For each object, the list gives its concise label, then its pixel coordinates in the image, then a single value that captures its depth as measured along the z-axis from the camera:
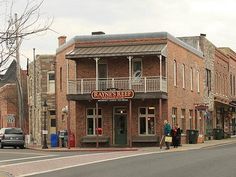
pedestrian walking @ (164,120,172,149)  33.72
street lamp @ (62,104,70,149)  38.38
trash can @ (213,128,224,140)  52.50
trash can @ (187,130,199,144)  42.43
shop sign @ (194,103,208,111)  44.66
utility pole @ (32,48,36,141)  51.64
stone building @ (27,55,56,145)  47.47
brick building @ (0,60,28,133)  66.75
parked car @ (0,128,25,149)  42.74
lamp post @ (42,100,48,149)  39.08
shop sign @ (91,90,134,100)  37.41
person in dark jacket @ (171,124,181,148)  36.09
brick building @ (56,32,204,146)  38.31
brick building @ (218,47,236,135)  64.31
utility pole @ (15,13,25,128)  41.77
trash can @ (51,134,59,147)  41.75
